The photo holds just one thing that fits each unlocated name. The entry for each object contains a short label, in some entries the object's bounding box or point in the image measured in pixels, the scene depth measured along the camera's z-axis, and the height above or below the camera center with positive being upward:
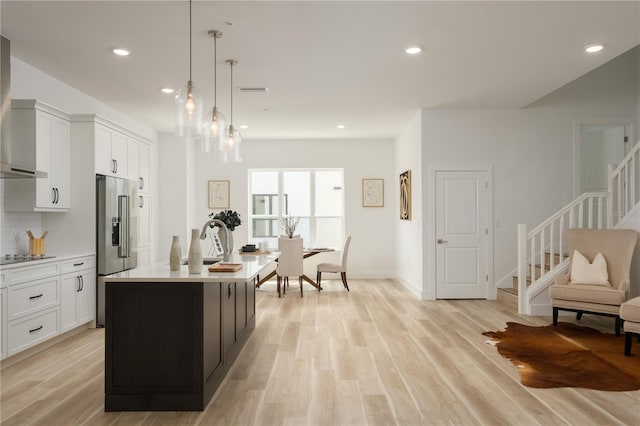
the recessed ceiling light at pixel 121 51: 4.24 +1.54
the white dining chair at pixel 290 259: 7.30 -0.70
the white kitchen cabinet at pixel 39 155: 4.38 +0.62
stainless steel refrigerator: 5.16 -0.14
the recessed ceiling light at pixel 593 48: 4.31 +1.58
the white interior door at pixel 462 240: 6.73 -0.37
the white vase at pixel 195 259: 3.06 -0.29
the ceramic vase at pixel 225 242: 4.03 -0.23
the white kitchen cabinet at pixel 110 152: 5.27 +0.79
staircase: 5.44 -0.24
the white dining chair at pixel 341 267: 7.72 -0.86
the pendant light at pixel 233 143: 4.10 +0.65
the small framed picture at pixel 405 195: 7.61 +0.34
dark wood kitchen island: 2.88 -0.80
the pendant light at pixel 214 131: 3.61 +0.68
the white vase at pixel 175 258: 3.21 -0.29
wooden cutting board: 3.08 -0.36
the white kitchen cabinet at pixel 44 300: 3.78 -0.77
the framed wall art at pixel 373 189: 9.12 +0.52
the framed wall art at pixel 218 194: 8.96 +0.43
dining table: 7.71 -0.68
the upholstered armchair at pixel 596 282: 4.70 -0.71
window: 9.20 +0.24
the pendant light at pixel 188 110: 2.97 +0.69
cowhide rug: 3.36 -1.22
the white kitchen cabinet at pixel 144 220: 6.63 -0.05
